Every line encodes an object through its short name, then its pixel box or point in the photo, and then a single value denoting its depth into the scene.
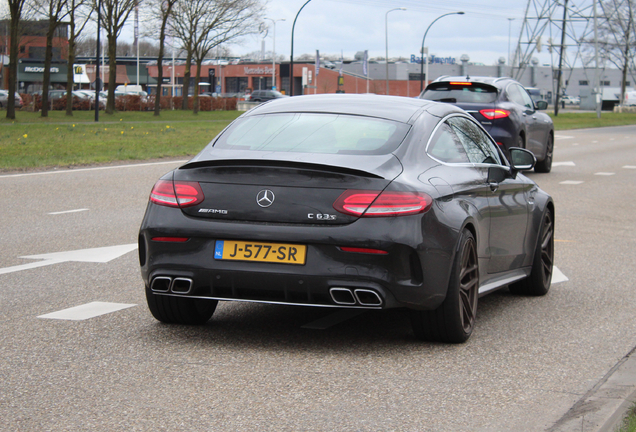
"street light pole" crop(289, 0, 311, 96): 55.71
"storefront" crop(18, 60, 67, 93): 98.19
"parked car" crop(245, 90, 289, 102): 83.19
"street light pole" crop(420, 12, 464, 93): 74.38
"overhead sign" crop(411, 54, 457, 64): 137.00
